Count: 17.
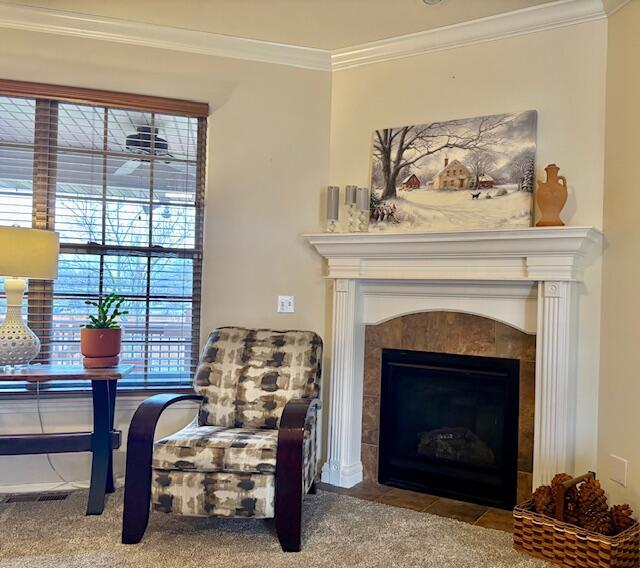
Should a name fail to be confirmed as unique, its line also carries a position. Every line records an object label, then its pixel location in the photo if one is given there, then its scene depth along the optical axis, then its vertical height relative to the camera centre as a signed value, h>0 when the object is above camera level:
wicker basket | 2.08 -1.03
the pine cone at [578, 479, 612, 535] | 2.21 -0.93
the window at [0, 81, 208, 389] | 3.11 +0.41
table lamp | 2.60 +0.03
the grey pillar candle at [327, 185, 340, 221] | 3.20 +0.48
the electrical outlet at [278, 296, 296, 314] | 3.32 -0.13
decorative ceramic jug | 2.59 +0.44
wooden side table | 2.63 -0.83
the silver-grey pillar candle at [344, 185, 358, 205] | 3.18 +0.53
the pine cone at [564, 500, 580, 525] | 2.28 -0.96
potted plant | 2.85 -0.32
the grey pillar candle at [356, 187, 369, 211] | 3.16 +0.50
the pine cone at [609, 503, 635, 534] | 2.21 -0.95
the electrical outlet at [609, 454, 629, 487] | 2.43 -0.83
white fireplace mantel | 2.56 -0.04
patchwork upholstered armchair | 2.26 -0.82
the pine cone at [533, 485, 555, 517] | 2.34 -0.94
